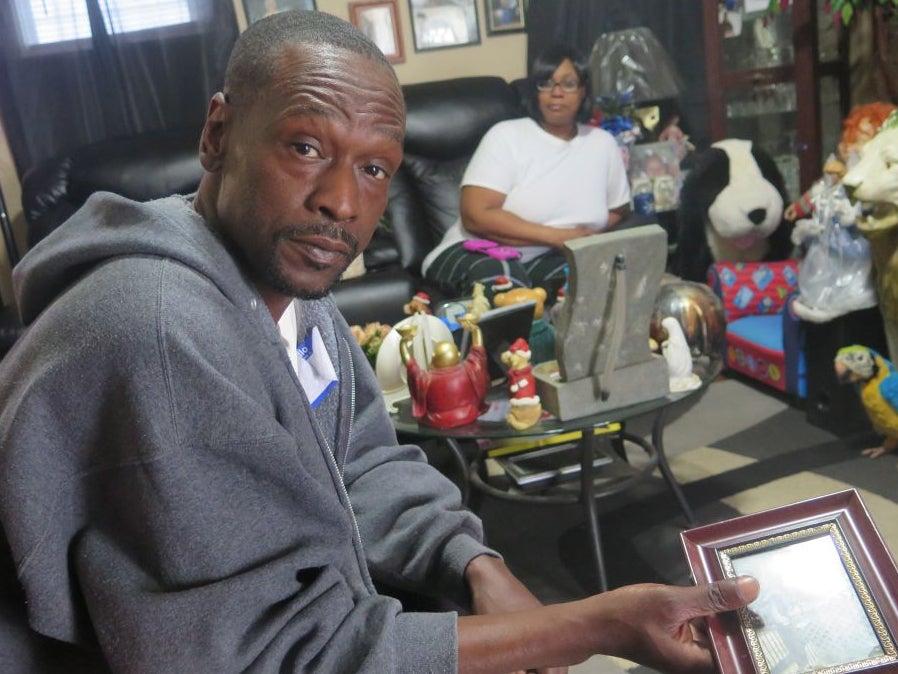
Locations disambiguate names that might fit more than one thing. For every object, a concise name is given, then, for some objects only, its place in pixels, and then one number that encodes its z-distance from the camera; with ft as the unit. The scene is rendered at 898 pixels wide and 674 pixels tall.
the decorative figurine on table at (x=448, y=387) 5.99
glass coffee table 5.96
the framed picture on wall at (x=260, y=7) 13.15
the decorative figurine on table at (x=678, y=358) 6.38
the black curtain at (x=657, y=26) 13.08
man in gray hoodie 2.16
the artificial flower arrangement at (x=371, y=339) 7.29
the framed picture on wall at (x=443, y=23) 13.67
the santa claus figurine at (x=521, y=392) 5.90
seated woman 10.75
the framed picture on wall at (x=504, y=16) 13.93
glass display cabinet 11.39
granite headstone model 5.63
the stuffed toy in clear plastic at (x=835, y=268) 8.48
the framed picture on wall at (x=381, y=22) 13.38
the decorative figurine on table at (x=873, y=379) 7.82
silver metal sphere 7.43
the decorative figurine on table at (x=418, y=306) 7.23
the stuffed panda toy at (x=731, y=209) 10.66
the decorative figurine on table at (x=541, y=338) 7.02
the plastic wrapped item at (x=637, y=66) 12.30
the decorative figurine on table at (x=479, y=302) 7.44
